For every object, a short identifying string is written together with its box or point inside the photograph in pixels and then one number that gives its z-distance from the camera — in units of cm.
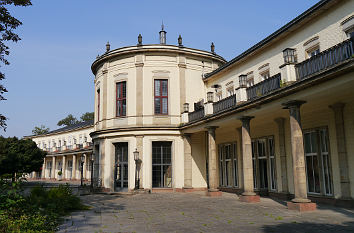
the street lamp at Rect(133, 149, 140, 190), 1997
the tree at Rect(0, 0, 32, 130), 1173
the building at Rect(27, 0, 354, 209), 1143
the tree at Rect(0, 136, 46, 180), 3428
